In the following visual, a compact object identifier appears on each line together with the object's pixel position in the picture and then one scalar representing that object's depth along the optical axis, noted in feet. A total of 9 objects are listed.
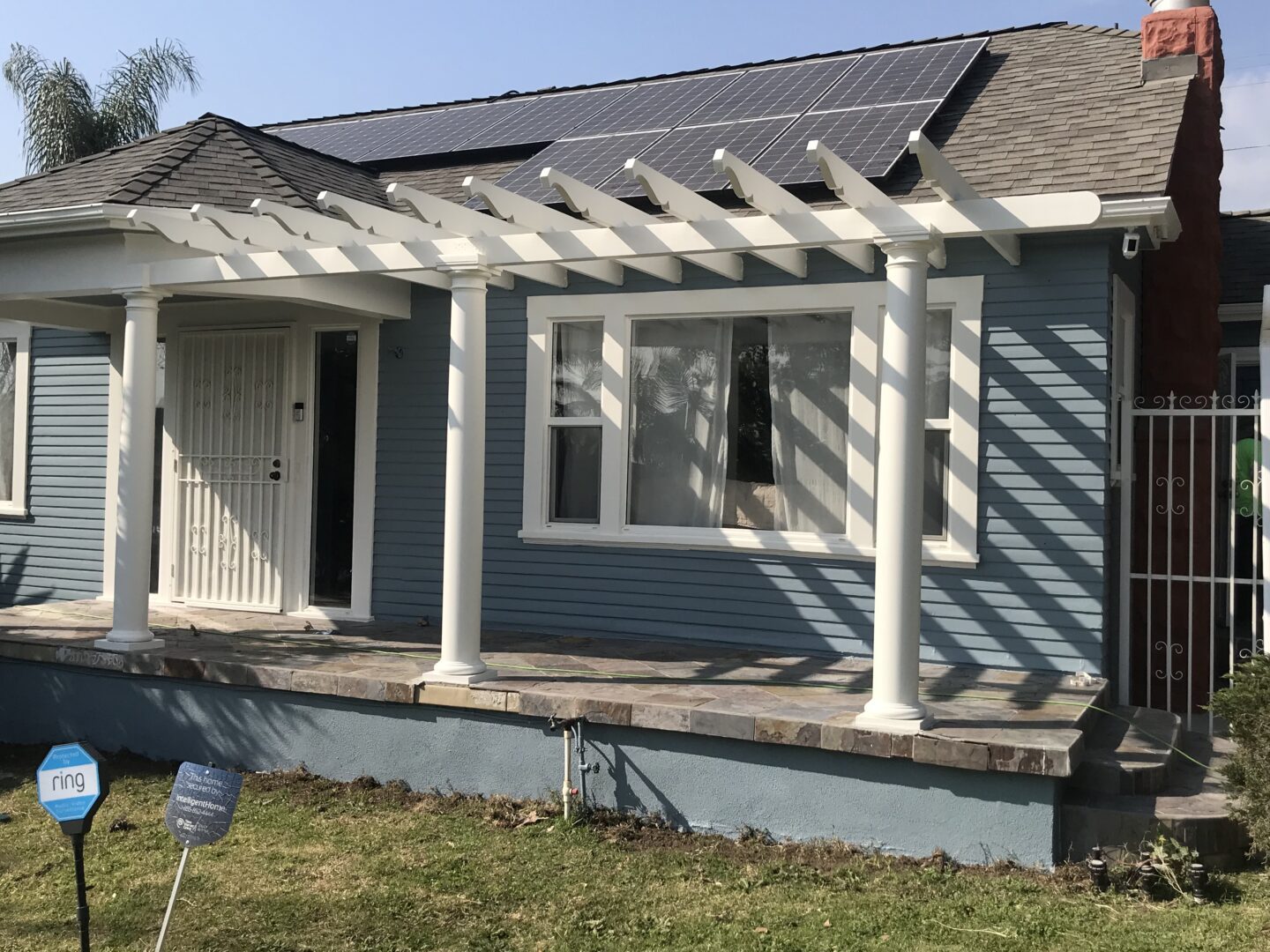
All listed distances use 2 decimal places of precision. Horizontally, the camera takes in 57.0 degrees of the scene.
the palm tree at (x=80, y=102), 67.05
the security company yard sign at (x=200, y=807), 12.19
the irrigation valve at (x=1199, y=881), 14.99
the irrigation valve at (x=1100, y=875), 15.26
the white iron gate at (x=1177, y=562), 22.72
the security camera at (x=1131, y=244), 20.17
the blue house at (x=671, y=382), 18.40
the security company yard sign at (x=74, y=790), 11.76
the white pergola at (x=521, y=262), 16.89
